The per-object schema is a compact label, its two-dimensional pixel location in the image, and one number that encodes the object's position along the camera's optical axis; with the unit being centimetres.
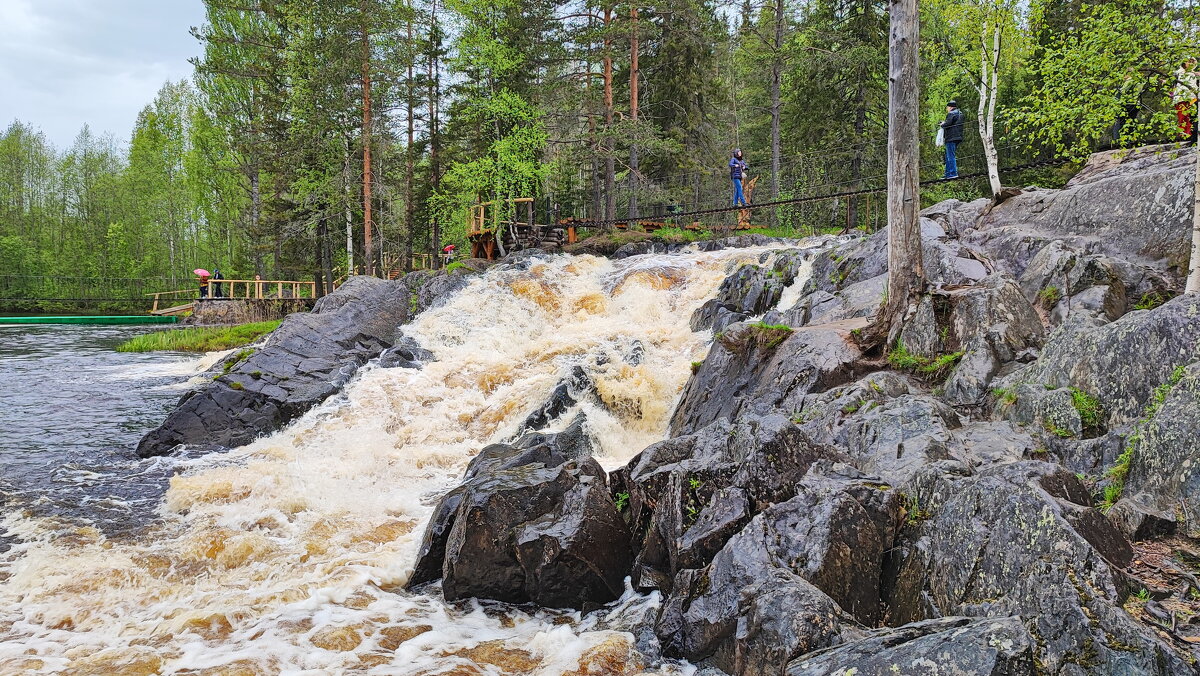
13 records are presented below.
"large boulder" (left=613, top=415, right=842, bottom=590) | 569
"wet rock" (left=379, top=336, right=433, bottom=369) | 1564
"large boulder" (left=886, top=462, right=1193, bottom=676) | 334
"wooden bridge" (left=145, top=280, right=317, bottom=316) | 3176
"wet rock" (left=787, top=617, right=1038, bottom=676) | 316
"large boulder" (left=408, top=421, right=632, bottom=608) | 617
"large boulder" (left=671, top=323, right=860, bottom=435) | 870
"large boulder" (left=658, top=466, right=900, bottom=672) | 466
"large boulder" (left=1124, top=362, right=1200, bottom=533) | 445
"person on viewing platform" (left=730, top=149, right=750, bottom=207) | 2156
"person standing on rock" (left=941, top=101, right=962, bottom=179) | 1520
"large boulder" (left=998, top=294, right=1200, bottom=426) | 557
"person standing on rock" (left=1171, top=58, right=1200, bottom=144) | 704
